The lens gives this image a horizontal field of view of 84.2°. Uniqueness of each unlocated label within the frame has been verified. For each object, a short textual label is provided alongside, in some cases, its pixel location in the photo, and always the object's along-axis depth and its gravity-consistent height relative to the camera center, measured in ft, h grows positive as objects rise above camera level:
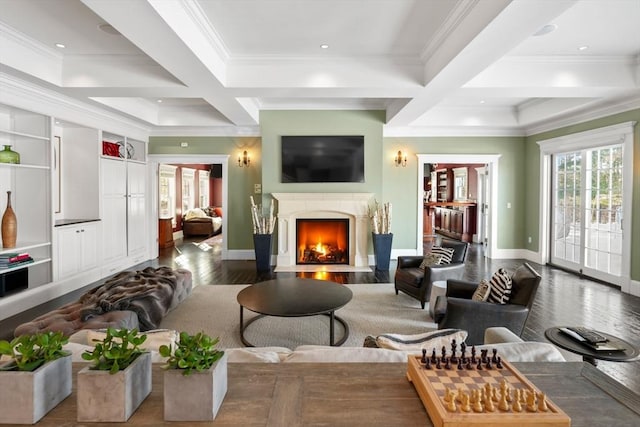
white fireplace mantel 21.38 -0.52
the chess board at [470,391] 2.88 -1.73
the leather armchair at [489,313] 8.84 -2.68
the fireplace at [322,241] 22.07 -2.21
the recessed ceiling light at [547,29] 11.13 +5.67
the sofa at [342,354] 4.67 -2.03
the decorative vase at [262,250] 20.36 -2.58
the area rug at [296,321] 11.12 -4.07
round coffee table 9.84 -2.83
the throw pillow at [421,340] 5.25 -2.06
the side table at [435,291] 11.95 -2.90
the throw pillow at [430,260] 14.34 -2.23
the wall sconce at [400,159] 23.80 +3.15
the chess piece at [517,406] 2.97 -1.69
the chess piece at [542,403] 2.98 -1.68
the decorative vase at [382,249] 20.48 -2.50
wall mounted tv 21.52 +2.89
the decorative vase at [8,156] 13.50 +1.88
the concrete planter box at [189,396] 3.07 -1.66
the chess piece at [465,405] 2.98 -1.68
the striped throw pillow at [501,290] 9.36 -2.23
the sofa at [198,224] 34.12 -1.82
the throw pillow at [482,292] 9.68 -2.40
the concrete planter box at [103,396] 3.02 -1.64
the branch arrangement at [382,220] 20.84 -0.84
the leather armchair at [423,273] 13.23 -2.65
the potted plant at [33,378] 3.00 -1.52
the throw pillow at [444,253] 14.32 -1.94
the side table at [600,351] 6.04 -2.52
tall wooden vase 13.38 -0.90
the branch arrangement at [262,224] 20.76 -1.09
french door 17.38 -0.23
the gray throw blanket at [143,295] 10.05 -2.81
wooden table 3.11 -1.88
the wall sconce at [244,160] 23.53 +3.02
